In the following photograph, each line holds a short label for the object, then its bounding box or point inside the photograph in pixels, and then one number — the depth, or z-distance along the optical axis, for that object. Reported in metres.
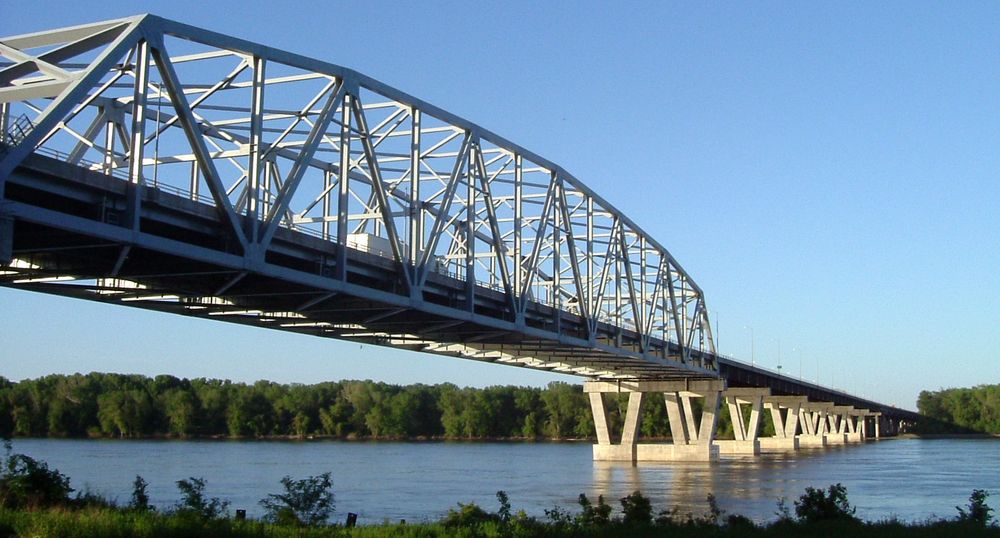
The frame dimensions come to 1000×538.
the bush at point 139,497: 28.03
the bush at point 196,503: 26.18
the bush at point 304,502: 28.71
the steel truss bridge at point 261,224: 28.80
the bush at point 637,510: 29.53
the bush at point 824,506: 30.43
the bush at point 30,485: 26.12
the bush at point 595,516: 27.88
